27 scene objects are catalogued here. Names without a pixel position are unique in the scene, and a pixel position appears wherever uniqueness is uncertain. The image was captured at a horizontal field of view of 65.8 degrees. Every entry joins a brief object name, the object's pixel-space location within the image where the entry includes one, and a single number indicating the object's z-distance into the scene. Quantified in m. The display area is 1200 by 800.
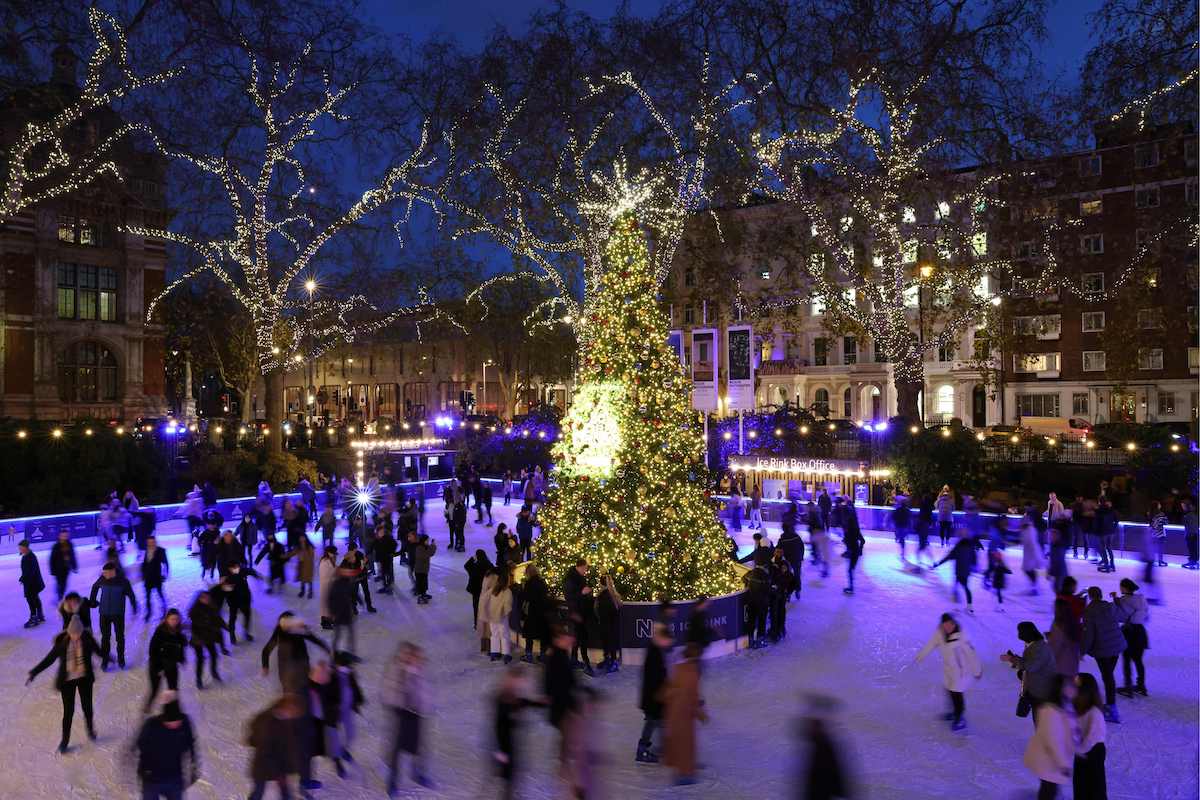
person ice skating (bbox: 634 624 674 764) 8.48
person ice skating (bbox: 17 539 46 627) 13.34
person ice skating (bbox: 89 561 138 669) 11.07
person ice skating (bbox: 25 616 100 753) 8.72
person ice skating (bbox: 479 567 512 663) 11.98
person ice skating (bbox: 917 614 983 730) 9.41
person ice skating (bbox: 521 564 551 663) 11.85
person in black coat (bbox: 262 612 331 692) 8.46
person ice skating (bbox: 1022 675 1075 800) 6.75
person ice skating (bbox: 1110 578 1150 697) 10.20
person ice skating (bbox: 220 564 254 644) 12.23
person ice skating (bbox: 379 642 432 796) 7.89
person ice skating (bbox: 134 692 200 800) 6.48
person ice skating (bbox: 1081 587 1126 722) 9.63
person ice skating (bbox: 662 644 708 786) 7.72
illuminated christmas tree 12.54
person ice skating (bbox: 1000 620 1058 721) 8.43
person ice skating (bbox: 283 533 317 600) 15.45
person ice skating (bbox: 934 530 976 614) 14.87
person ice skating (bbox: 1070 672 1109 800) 6.89
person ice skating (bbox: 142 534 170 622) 14.14
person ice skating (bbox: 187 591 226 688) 10.84
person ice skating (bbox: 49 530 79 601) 14.16
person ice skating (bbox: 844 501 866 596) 16.89
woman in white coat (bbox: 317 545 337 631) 12.80
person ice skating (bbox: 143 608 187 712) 9.23
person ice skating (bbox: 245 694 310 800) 6.75
